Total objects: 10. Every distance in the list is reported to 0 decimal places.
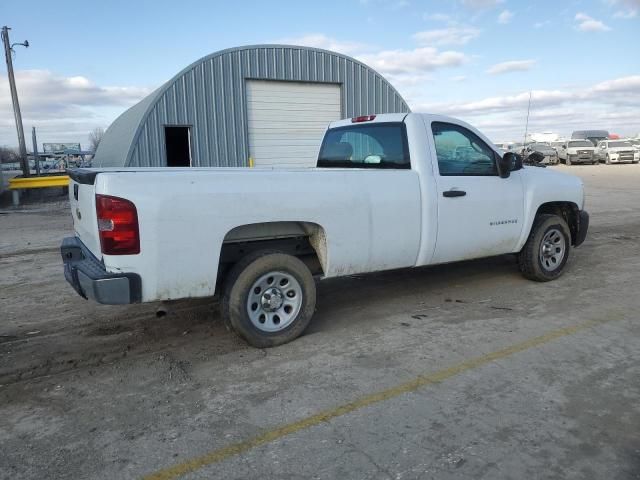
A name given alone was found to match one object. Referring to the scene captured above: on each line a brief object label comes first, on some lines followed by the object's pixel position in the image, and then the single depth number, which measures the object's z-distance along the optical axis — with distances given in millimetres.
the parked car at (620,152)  39812
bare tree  100100
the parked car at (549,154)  41638
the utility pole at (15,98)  27422
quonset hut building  16547
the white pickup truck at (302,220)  3928
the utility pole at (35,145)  35981
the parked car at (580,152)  40281
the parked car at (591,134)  62391
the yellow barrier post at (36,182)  20672
